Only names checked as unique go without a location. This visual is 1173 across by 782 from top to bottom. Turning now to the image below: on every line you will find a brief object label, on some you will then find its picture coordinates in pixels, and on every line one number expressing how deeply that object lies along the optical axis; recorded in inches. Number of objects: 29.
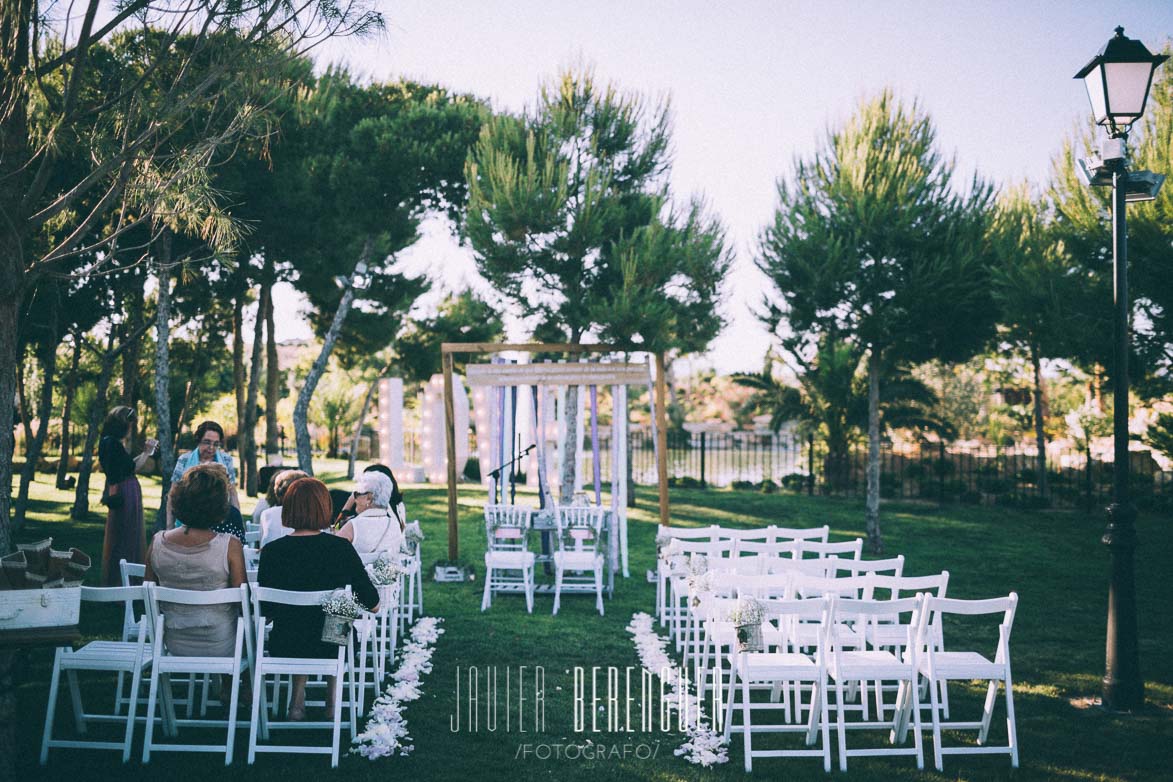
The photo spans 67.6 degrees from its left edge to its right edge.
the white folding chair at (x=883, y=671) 180.9
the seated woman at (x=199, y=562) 182.1
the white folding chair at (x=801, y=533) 292.6
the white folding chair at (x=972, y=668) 181.2
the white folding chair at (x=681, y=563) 264.0
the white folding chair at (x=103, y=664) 173.2
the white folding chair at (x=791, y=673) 180.7
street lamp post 213.3
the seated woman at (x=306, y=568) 186.2
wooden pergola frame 401.4
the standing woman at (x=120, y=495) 285.1
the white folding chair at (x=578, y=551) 328.5
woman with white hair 260.4
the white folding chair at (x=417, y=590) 295.3
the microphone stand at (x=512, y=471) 380.2
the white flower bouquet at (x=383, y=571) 225.6
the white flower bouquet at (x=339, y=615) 178.9
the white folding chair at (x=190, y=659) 173.5
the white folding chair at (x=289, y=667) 174.4
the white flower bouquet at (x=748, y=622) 184.2
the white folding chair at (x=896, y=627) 206.2
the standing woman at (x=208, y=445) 274.4
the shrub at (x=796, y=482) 767.7
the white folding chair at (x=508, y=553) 329.7
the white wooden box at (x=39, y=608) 150.1
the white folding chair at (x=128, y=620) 192.9
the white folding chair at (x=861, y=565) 230.8
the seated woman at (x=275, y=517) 249.8
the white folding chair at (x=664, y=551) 292.8
